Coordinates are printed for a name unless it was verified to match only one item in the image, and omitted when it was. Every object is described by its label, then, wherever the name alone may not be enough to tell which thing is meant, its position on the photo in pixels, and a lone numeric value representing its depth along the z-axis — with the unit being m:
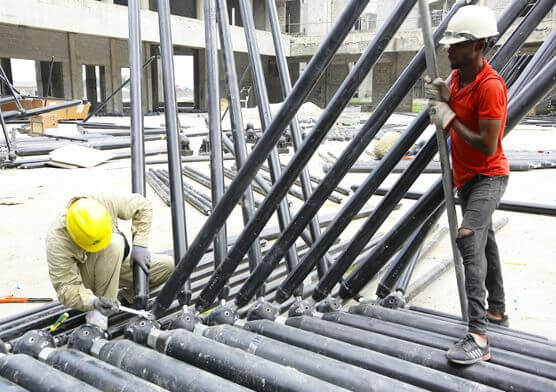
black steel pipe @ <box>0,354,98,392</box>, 2.27
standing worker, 2.39
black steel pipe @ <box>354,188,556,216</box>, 6.90
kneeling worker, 3.17
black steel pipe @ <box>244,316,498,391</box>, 2.23
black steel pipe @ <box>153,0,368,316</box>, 2.70
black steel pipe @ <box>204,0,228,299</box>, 3.82
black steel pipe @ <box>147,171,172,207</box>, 8.07
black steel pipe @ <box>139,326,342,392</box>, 2.21
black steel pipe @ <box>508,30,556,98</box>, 3.43
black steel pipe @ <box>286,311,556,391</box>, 2.19
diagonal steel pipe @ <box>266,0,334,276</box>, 4.18
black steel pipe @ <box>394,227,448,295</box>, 3.83
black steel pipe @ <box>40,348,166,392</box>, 2.28
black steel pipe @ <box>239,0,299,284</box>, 4.22
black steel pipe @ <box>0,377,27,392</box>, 2.27
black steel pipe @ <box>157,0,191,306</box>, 3.67
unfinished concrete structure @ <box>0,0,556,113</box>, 21.62
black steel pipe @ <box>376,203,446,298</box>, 3.45
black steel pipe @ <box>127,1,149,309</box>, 3.62
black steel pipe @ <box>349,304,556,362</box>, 2.64
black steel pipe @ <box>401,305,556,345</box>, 2.97
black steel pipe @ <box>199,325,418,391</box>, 2.19
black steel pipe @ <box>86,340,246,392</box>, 2.26
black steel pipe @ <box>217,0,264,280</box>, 3.97
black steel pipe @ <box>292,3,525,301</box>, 2.85
